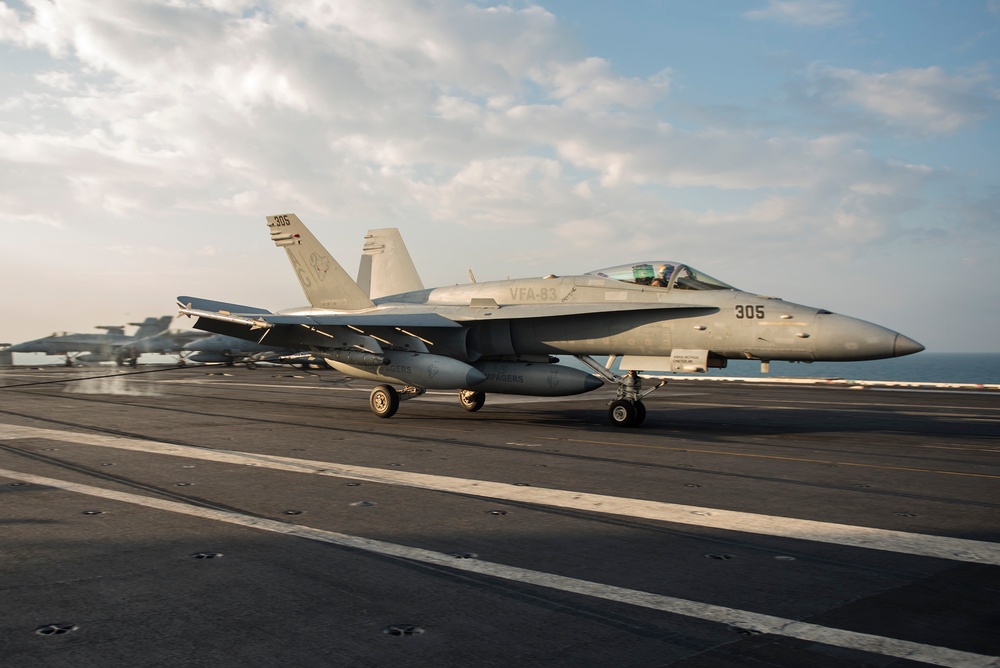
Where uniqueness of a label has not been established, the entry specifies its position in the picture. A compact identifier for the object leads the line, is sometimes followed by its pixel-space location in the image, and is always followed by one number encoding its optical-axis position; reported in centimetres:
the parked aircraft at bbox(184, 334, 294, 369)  4634
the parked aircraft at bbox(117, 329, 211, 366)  4712
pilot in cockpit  1519
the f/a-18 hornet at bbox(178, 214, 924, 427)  1370
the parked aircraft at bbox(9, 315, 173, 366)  4968
